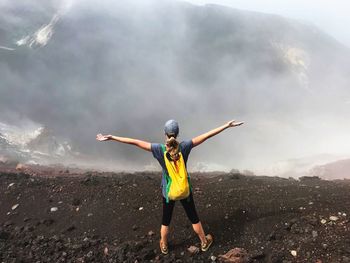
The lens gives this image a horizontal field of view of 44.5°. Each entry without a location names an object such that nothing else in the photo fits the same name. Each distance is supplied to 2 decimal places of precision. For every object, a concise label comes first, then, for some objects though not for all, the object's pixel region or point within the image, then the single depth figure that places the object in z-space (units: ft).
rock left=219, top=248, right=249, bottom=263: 17.06
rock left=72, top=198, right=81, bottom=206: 24.31
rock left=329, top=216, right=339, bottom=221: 18.86
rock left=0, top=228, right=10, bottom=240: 21.70
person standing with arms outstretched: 16.31
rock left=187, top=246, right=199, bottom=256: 17.97
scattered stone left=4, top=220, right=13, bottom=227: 23.11
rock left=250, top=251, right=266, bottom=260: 17.22
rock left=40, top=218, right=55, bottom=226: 22.56
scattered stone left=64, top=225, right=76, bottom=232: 21.63
